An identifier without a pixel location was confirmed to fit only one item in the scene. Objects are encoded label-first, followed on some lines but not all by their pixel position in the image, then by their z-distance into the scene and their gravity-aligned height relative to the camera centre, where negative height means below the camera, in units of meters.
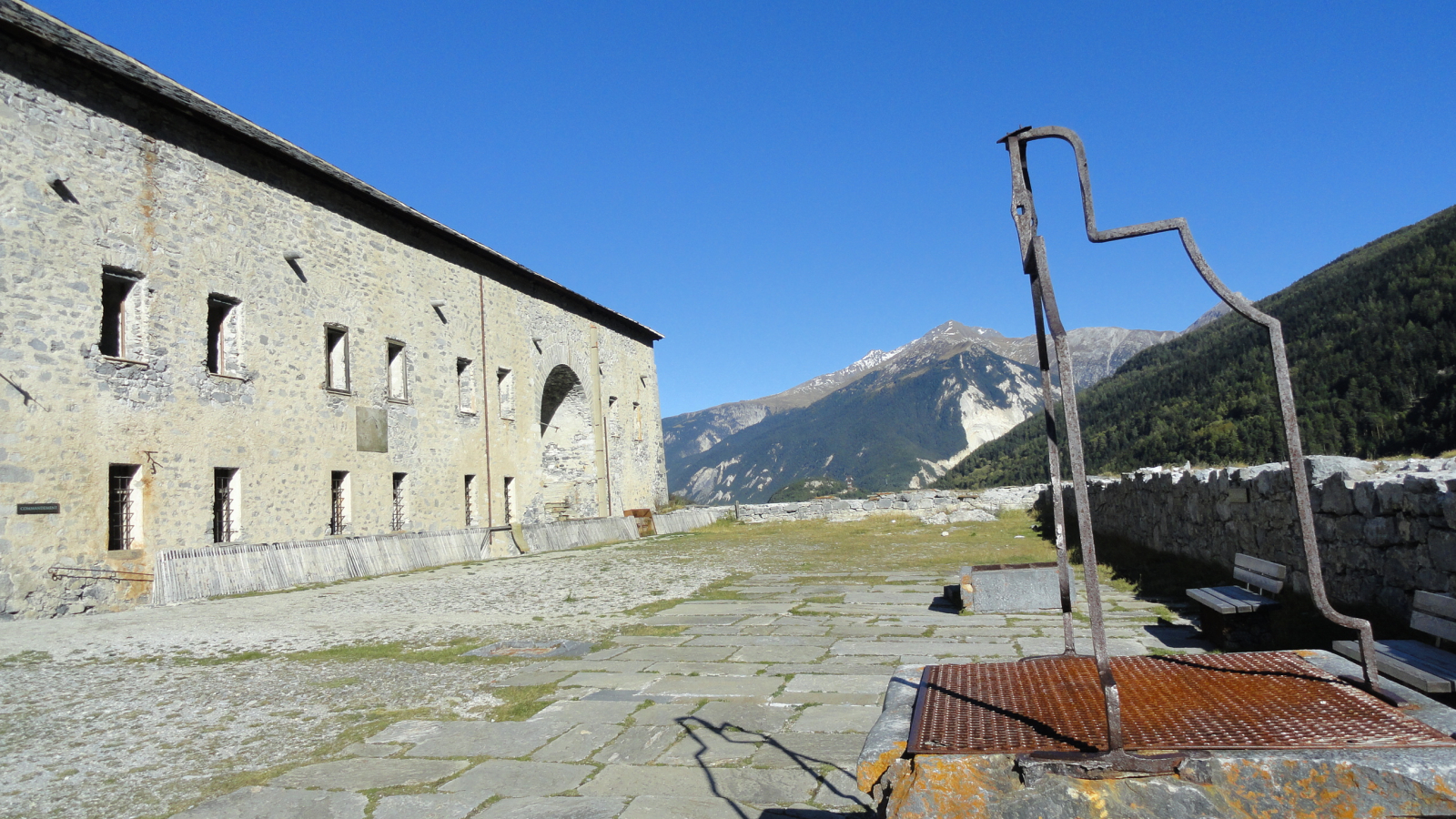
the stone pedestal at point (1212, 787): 2.00 -0.83
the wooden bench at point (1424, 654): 3.91 -1.10
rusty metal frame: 2.38 +0.24
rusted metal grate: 2.27 -0.78
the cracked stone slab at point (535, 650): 7.65 -1.37
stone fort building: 12.12 +3.43
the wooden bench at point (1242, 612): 6.37 -1.21
